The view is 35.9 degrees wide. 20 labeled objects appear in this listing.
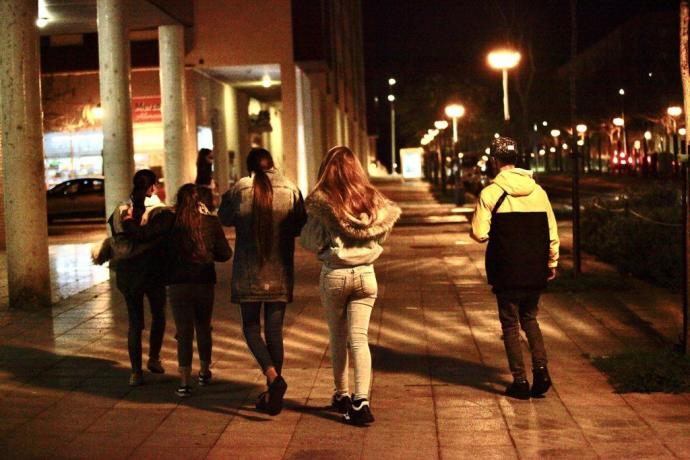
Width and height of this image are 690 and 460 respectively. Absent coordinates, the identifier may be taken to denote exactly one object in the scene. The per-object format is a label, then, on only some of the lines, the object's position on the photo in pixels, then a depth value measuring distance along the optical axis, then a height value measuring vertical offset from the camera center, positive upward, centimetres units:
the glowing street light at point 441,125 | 5056 +166
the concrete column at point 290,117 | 3138 +146
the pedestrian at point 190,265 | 757 -68
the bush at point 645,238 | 1352 -118
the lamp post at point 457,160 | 3509 -6
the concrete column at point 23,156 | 1240 +23
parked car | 3200 -77
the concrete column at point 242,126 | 3978 +157
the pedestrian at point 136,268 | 813 -74
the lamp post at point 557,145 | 9150 +103
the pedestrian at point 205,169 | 997 -1
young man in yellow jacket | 740 -64
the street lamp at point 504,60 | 2716 +252
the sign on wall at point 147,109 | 3209 +187
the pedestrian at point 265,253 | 702 -57
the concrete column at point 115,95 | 1616 +116
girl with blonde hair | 665 -49
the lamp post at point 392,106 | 8494 +445
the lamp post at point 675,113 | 5744 +212
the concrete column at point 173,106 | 2209 +133
